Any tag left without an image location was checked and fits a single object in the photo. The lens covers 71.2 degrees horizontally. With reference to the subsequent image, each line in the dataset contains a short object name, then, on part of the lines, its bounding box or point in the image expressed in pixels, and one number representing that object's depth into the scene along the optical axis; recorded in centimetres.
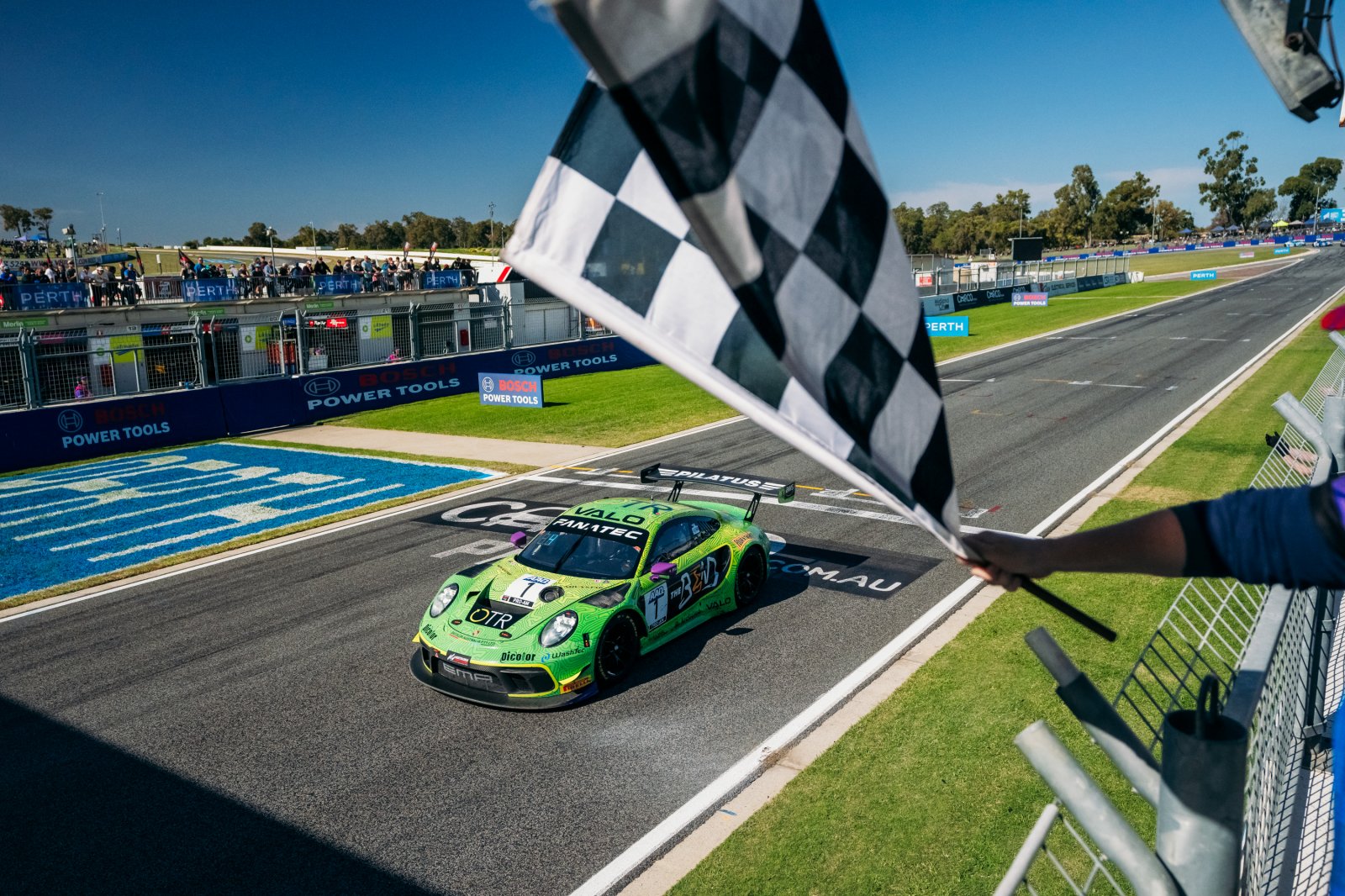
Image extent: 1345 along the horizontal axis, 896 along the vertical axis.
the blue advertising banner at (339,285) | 4288
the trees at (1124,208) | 13712
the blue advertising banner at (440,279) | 4716
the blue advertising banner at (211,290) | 3881
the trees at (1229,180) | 9158
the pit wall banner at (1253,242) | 13162
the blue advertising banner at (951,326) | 4044
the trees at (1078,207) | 14538
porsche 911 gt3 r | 824
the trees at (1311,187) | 11155
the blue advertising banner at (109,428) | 2055
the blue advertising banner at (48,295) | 3356
